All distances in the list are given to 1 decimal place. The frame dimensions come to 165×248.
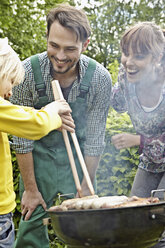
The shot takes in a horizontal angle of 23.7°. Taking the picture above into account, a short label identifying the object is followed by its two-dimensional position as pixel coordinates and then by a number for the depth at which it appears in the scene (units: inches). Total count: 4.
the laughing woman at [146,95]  116.9
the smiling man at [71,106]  114.3
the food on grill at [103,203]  81.7
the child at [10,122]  86.2
